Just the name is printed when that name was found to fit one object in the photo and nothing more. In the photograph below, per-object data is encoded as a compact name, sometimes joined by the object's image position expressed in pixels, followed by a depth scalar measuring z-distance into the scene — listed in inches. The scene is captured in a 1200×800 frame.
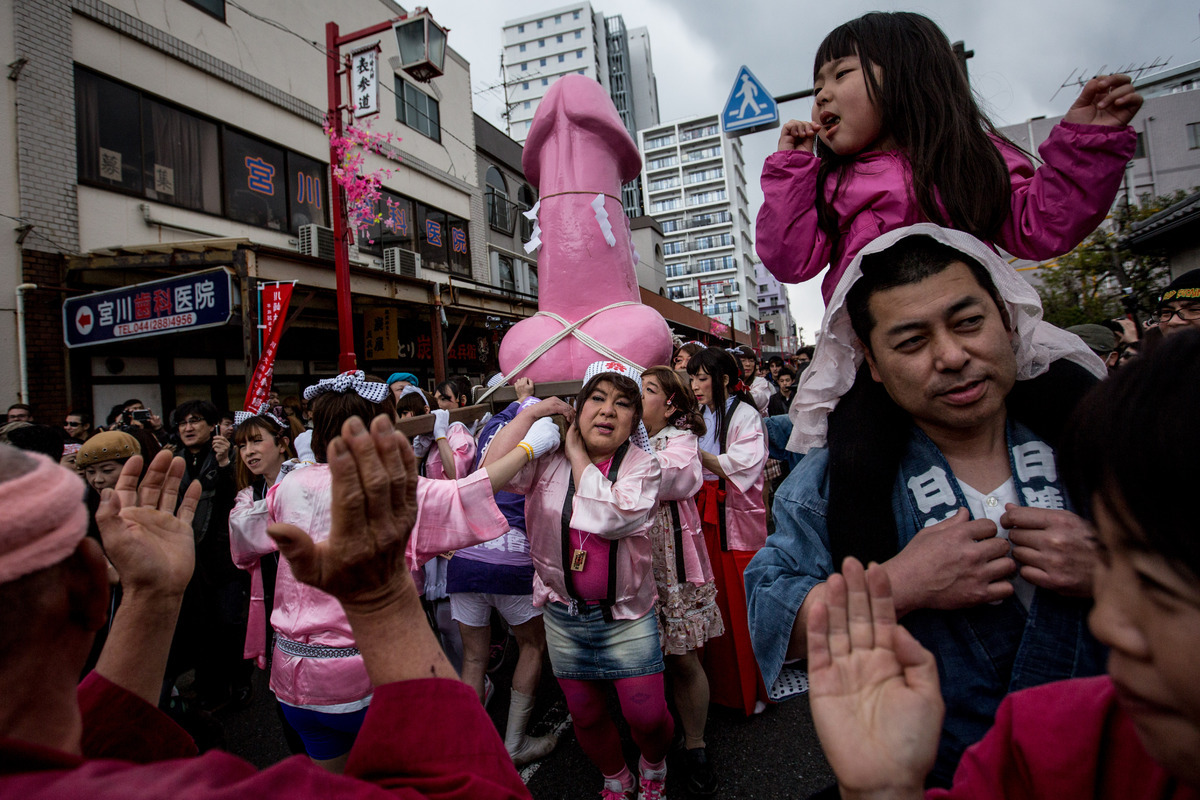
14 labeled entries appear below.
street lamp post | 265.3
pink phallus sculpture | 134.6
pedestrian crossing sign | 220.1
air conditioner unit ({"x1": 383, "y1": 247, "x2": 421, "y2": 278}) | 457.4
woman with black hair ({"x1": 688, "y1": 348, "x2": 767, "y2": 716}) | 131.1
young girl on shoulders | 49.5
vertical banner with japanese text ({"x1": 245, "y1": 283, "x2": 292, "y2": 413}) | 237.0
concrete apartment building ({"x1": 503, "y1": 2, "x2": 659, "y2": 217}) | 2324.1
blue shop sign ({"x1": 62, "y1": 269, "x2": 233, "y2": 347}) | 240.5
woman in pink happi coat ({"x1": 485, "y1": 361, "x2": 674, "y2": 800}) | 95.3
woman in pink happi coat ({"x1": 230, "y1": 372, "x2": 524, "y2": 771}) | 84.7
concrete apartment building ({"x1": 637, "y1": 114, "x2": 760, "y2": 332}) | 2504.9
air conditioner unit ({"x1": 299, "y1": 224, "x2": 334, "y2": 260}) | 391.2
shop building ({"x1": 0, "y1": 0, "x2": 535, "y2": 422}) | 269.6
